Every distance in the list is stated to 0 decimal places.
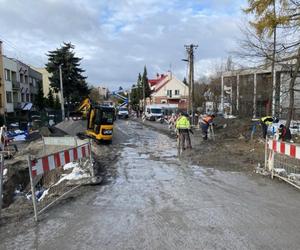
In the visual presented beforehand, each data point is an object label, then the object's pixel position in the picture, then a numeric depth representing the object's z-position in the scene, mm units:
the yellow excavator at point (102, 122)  13786
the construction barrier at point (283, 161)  5782
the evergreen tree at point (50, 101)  49480
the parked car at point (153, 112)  36481
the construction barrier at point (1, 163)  4187
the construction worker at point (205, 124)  14283
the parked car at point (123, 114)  43365
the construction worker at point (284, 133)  10016
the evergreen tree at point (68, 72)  37888
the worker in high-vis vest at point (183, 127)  10803
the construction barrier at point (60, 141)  8867
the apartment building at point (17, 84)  38244
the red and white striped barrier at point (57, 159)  4490
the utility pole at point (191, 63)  25940
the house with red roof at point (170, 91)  63847
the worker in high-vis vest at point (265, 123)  12632
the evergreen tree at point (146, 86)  66315
